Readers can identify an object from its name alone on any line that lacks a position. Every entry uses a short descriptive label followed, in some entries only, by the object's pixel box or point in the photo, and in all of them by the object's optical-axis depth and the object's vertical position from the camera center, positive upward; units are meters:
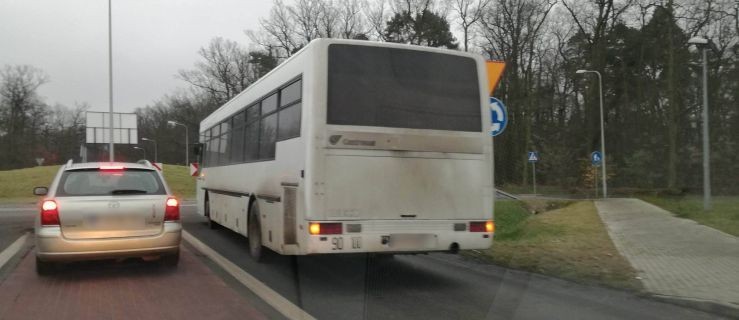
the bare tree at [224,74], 60.84 +9.72
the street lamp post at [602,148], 31.55 +0.93
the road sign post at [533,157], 38.38 +0.52
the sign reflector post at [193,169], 22.00 -0.06
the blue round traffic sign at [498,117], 9.70 +0.80
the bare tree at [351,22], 47.84 +11.78
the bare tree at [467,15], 46.38 +11.96
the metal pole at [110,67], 30.11 +5.24
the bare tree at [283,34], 49.22 +11.14
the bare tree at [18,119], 68.88 +6.11
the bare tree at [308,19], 48.31 +12.16
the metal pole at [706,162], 19.09 +0.06
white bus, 6.94 +0.17
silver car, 7.20 -0.60
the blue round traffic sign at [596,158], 33.50 +0.37
